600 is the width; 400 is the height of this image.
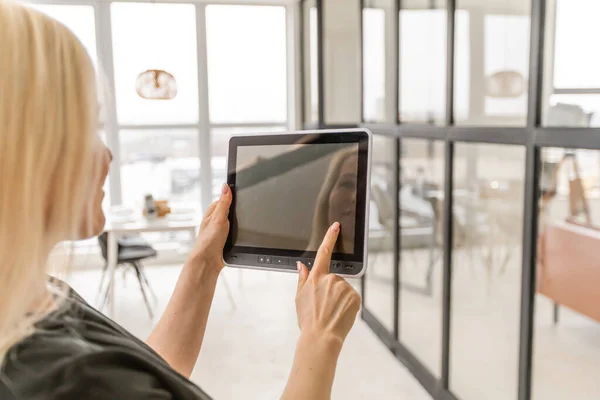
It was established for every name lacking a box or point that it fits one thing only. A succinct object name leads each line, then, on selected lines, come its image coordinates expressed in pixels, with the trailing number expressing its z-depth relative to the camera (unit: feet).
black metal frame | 6.29
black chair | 13.41
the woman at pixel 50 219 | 2.08
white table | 12.80
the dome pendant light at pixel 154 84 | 14.17
